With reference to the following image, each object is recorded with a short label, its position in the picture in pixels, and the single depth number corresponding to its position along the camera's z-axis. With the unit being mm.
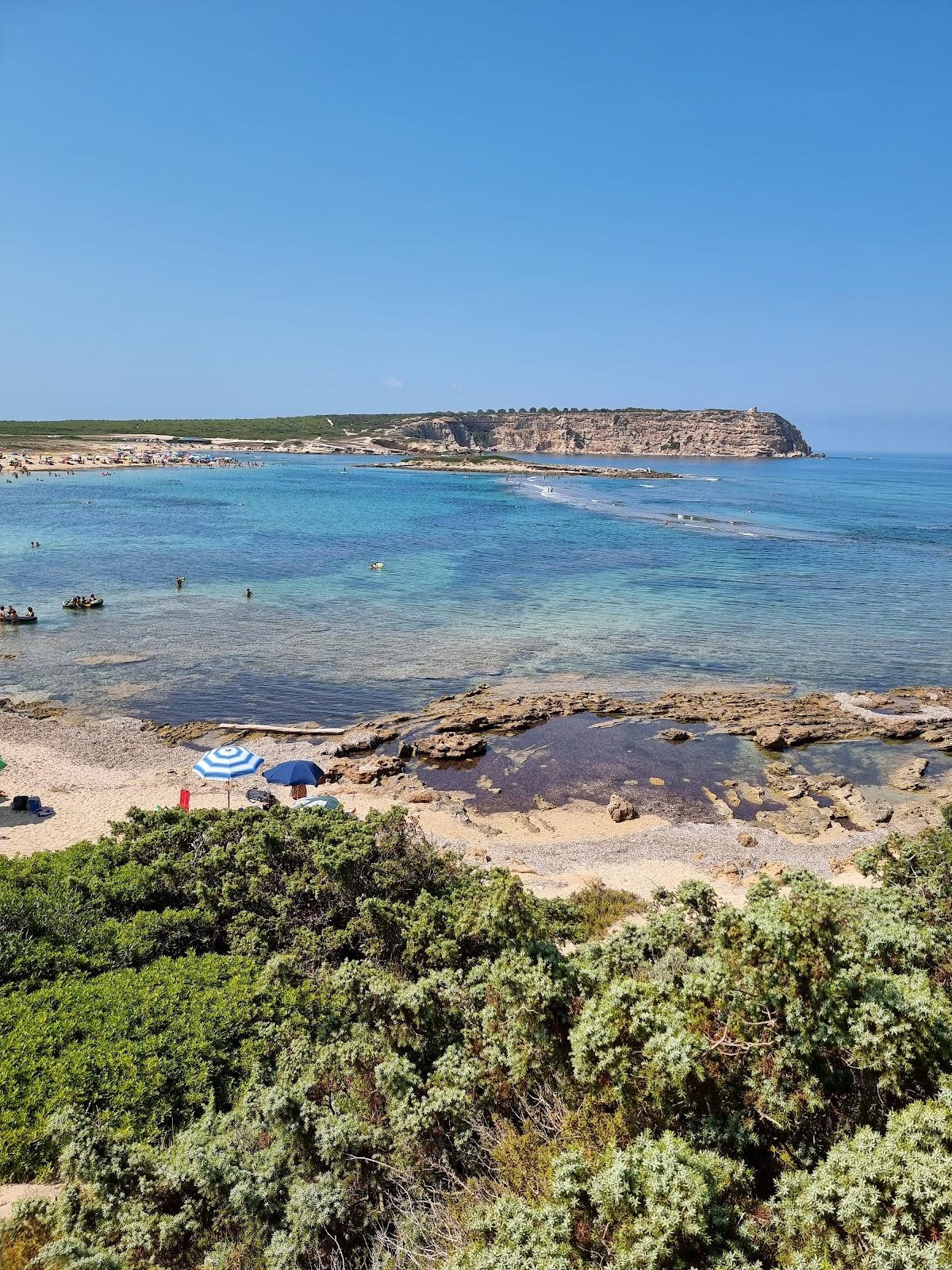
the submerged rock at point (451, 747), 22203
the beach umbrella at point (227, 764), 17703
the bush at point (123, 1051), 7266
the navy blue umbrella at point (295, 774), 18016
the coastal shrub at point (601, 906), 12984
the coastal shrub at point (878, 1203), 4686
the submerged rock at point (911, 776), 20781
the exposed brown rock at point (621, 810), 18844
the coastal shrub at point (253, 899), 9719
